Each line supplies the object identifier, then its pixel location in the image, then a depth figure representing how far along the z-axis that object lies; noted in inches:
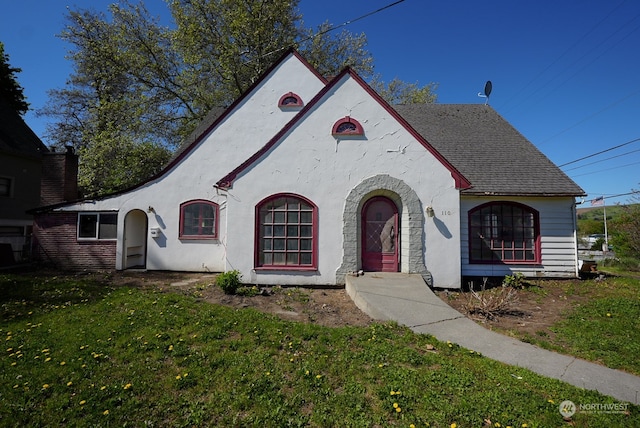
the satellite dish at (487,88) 577.5
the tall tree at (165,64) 676.1
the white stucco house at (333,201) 337.1
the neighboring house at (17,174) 632.4
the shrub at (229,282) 308.0
